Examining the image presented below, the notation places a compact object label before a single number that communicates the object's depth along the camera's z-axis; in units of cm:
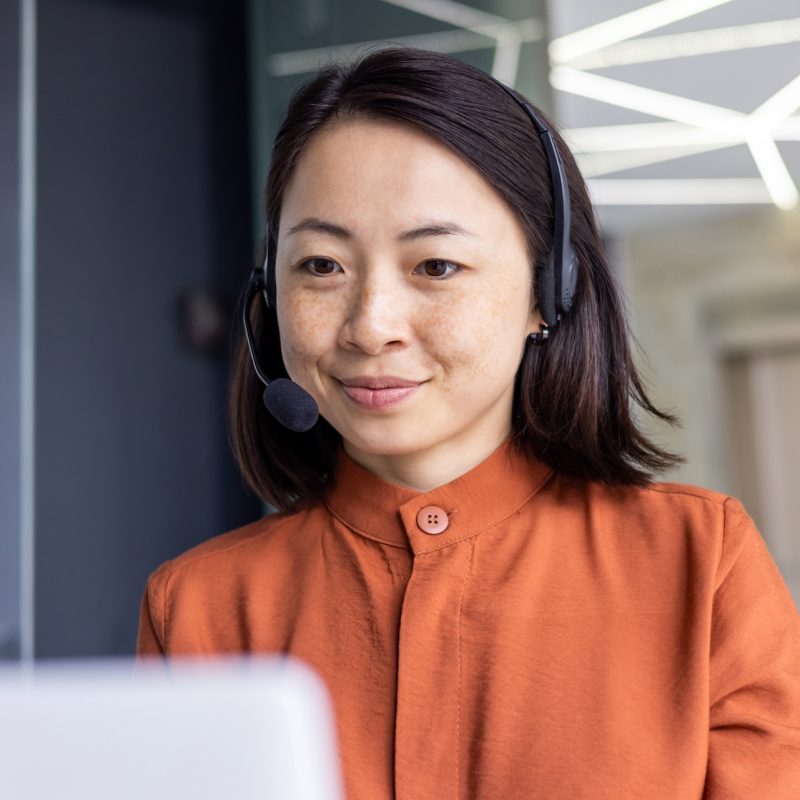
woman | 86
